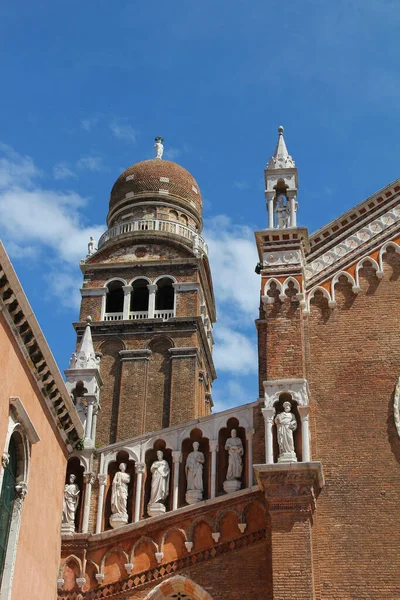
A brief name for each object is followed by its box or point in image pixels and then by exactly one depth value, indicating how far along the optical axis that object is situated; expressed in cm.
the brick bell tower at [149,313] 3284
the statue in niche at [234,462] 1545
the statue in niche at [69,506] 1585
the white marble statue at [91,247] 3678
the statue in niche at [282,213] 1764
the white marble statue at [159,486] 1561
